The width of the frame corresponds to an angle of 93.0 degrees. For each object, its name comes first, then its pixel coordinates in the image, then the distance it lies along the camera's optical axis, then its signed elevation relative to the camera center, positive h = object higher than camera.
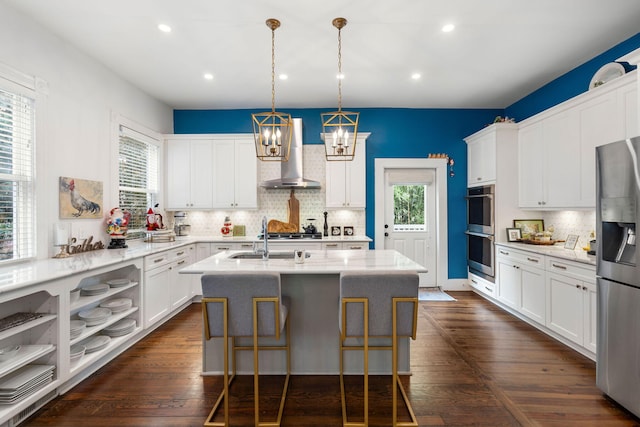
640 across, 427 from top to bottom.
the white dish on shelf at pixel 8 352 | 1.95 -0.90
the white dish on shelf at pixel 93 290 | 2.72 -0.67
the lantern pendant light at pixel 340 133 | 2.59 +0.85
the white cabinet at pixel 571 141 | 2.73 +0.77
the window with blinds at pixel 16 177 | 2.47 +0.33
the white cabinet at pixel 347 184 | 4.73 +0.48
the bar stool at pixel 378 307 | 1.89 -0.58
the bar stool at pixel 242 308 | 1.91 -0.59
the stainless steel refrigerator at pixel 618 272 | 1.97 -0.40
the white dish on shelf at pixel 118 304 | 2.91 -0.86
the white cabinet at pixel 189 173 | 4.77 +0.67
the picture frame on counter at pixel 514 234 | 4.13 -0.27
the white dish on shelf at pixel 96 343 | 2.58 -1.11
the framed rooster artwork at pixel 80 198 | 2.94 +0.19
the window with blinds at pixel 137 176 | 3.98 +0.57
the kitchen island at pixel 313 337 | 2.48 -1.01
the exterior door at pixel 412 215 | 5.12 -0.01
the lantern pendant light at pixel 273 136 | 2.47 +0.66
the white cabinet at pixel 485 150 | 4.18 +0.96
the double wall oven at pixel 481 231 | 4.27 -0.25
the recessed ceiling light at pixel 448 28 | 2.77 +1.72
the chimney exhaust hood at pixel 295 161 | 4.70 +0.85
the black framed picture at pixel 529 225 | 4.17 -0.15
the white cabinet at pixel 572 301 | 2.68 -0.83
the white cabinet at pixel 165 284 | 3.27 -0.82
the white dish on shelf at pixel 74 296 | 2.57 -0.68
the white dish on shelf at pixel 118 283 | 2.96 -0.65
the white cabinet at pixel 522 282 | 3.33 -0.82
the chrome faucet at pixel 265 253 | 2.56 -0.32
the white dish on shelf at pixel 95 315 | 2.65 -0.88
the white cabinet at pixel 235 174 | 4.75 +0.65
